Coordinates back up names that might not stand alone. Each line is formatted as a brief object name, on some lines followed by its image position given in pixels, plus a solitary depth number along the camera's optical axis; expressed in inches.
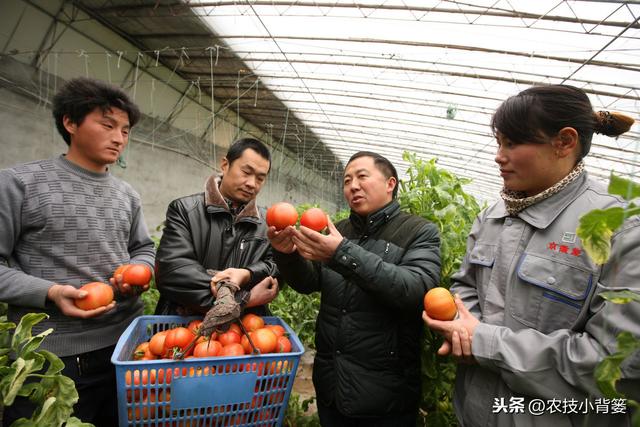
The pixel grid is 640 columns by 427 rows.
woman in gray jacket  40.9
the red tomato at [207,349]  54.2
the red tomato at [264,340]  56.8
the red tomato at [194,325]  62.3
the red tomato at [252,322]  65.6
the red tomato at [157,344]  56.1
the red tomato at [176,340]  55.4
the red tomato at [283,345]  59.4
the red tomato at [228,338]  59.4
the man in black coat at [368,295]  60.0
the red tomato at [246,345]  58.4
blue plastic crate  48.0
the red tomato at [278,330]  63.4
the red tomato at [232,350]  54.9
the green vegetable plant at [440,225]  75.8
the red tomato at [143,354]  56.4
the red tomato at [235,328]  62.4
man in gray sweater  61.7
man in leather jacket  66.1
